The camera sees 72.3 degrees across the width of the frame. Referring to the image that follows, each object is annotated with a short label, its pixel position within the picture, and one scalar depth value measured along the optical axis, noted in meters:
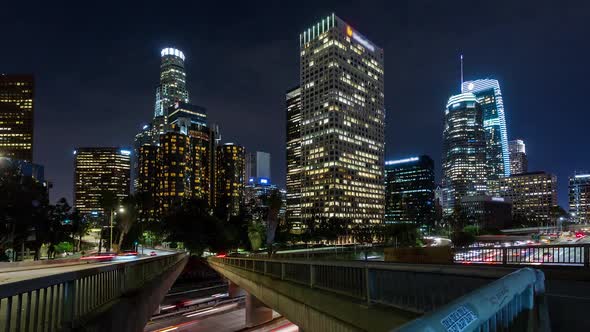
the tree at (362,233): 156.80
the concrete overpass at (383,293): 3.56
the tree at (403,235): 94.44
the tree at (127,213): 71.33
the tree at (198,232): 89.25
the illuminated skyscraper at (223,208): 119.31
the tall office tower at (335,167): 191.54
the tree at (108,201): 72.38
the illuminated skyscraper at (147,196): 103.54
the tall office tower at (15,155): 197.07
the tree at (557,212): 176.30
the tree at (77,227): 83.24
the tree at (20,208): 48.28
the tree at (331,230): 133.50
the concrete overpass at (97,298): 5.61
